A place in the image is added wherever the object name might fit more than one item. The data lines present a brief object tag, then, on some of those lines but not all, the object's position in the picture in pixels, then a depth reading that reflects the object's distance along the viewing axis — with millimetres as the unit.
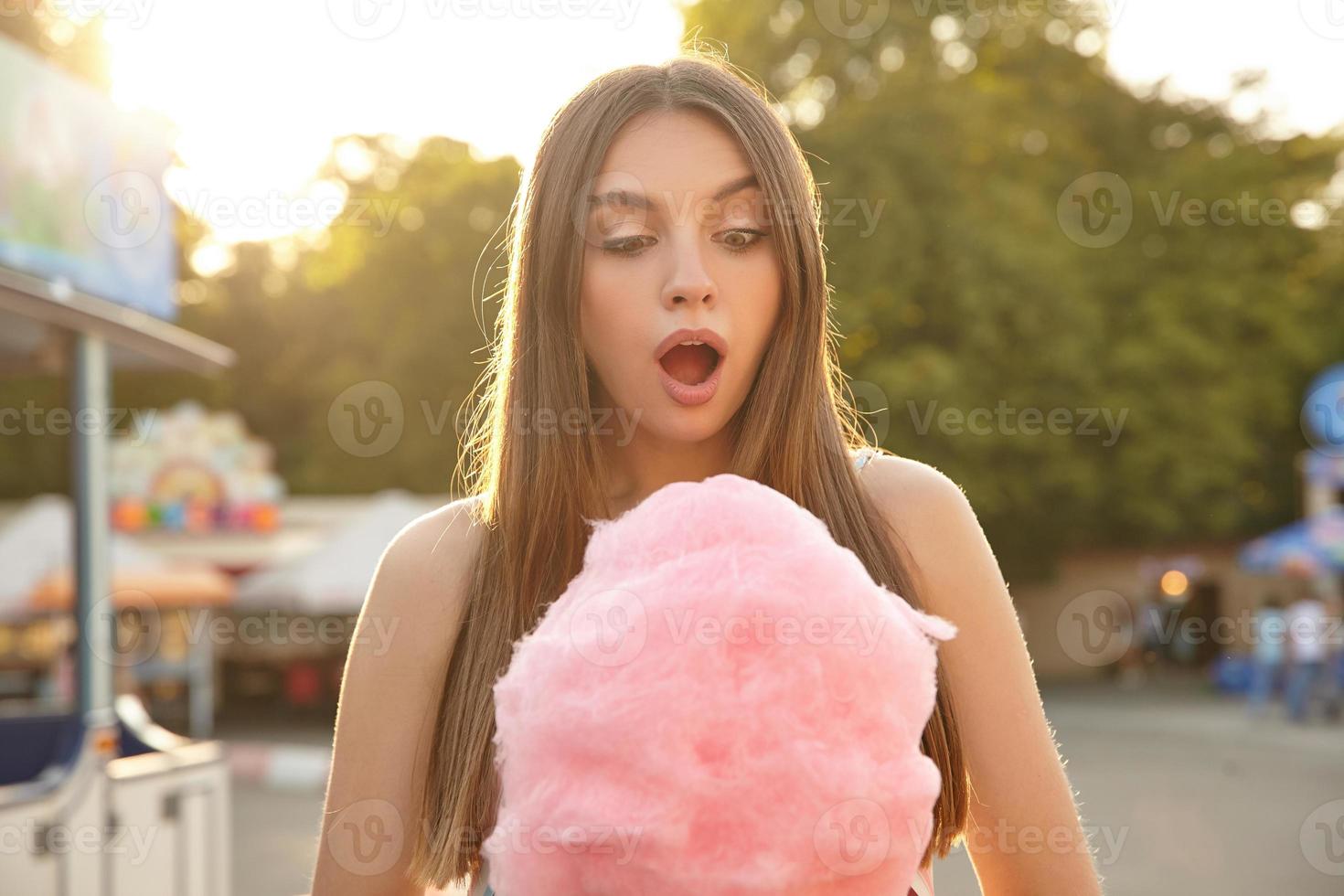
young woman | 1673
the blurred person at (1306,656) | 19125
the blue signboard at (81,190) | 6359
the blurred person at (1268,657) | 21203
